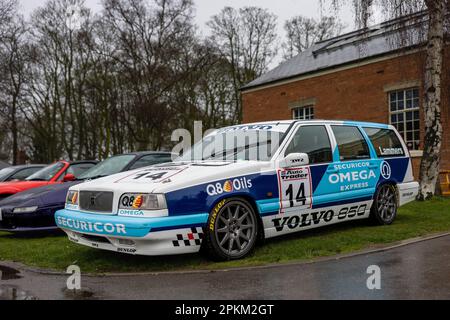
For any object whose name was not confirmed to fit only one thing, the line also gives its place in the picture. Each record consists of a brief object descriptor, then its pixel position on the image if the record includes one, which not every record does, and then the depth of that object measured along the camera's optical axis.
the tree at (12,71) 31.64
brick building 17.38
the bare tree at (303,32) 38.22
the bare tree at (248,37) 36.66
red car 9.32
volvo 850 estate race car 4.71
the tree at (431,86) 10.73
